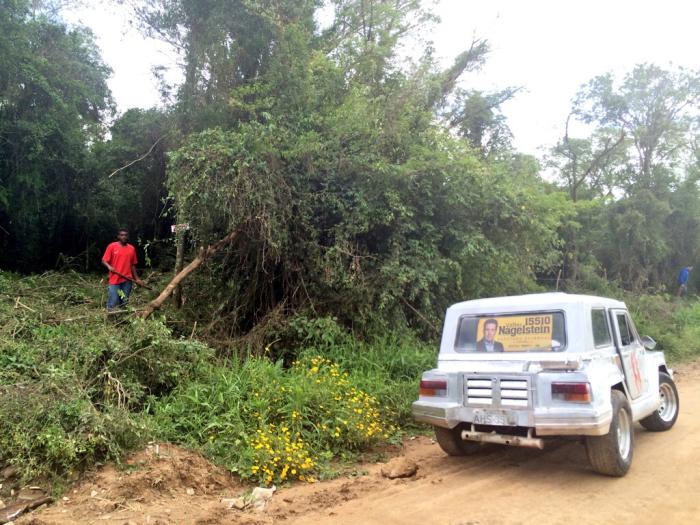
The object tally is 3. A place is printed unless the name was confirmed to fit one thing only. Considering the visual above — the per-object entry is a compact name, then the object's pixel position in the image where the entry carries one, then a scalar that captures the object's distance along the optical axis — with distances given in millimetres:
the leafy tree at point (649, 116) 20188
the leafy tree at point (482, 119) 16906
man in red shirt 8891
